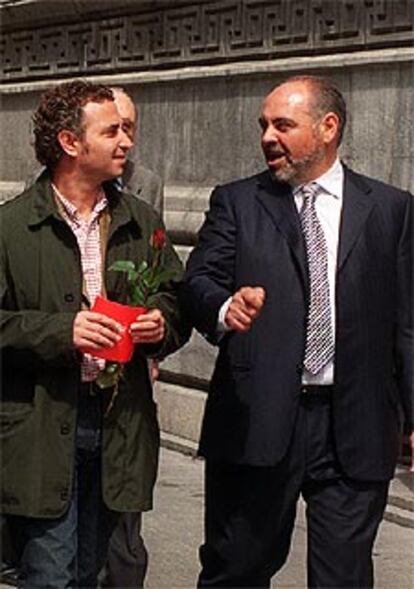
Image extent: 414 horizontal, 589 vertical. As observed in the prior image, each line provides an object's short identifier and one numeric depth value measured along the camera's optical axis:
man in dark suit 4.70
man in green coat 4.53
